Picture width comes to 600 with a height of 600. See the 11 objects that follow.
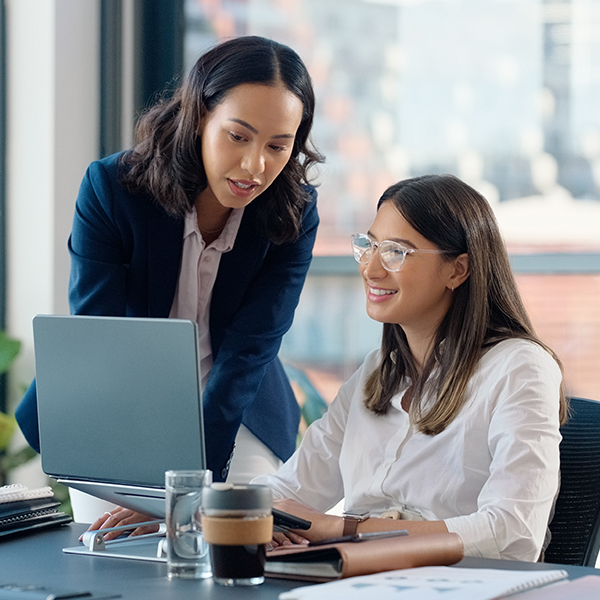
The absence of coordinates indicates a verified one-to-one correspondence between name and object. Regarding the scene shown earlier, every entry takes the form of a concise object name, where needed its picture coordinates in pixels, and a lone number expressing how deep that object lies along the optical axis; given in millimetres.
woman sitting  2715
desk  2338
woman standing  3063
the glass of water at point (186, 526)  2423
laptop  2488
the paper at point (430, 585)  2210
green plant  4813
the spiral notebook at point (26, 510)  2701
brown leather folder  2340
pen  2438
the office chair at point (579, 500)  2777
